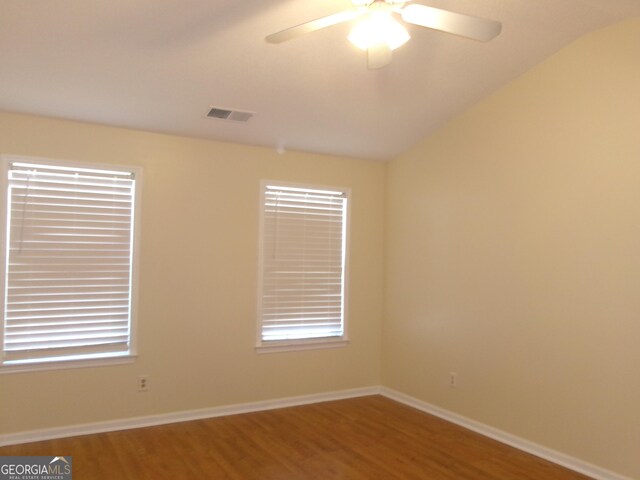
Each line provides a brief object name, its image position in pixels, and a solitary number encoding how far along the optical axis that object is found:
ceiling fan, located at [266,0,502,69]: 2.23
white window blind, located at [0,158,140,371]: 3.76
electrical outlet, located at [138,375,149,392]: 4.18
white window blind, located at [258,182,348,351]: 4.79
